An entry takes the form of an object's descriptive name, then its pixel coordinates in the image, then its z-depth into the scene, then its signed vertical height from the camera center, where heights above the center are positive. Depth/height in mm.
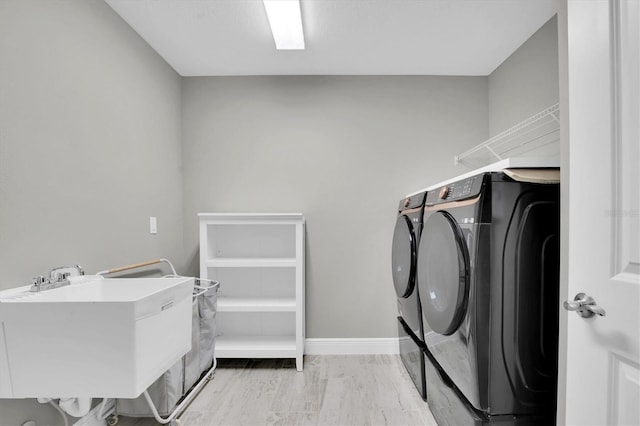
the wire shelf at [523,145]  1892 +432
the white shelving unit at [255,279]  2510 -583
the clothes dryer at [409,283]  1823 -491
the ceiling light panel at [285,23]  1675 +1109
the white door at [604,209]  725 -11
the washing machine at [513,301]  1132 -350
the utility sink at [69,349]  984 -440
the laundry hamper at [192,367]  1611 -917
